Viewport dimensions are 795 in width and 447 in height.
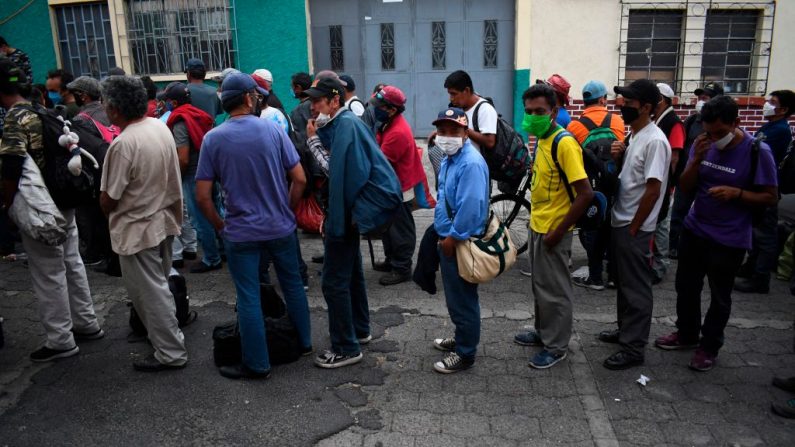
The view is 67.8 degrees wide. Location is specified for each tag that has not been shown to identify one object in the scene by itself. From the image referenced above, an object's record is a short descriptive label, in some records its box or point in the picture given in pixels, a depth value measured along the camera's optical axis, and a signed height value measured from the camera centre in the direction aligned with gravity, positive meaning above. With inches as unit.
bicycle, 254.2 -56.4
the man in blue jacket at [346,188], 148.0 -26.1
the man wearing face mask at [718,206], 146.7 -33.6
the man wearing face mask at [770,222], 213.3 -54.2
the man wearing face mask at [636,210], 149.9 -34.5
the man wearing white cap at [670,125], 197.3 -16.9
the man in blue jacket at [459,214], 143.0 -32.4
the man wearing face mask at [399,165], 215.8 -30.9
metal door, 385.7 +23.6
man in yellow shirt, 146.8 -33.9
